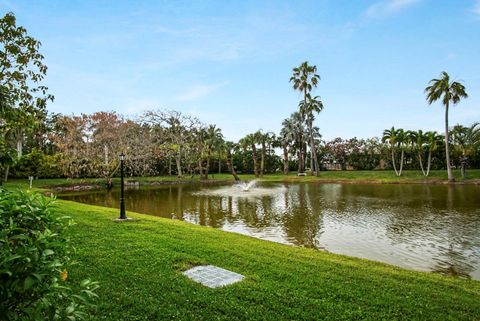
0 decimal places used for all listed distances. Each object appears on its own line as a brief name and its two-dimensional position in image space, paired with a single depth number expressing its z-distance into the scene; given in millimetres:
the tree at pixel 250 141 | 60469
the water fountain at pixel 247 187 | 32938
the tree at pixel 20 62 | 6523
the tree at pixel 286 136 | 59375
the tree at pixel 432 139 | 43562
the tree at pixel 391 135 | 46219
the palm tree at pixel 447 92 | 37469
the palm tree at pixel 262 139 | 60716
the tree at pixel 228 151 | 53306
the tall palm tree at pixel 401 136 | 45656
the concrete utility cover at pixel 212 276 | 5727
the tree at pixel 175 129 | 45406
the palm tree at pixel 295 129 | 59312
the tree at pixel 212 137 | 52281
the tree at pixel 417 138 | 44531
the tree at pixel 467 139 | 42956
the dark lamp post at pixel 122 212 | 12188
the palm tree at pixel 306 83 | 48938
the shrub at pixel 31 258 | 1950
